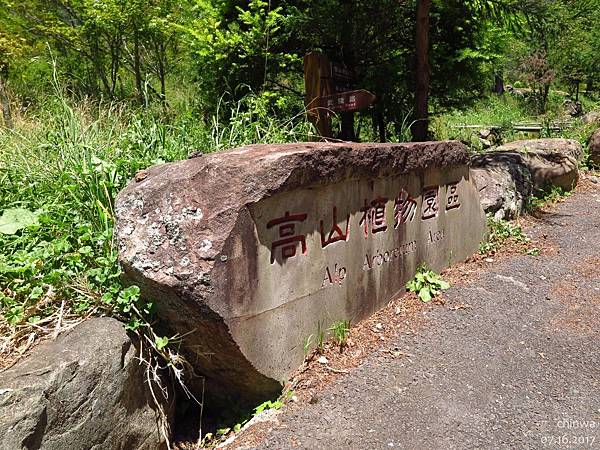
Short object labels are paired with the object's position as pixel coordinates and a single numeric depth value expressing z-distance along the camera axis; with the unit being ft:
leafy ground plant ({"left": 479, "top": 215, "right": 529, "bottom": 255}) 13.73
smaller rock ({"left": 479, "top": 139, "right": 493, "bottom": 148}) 33.90
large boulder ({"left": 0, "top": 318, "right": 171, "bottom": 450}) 5.53
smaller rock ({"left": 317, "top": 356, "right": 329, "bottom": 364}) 8.32
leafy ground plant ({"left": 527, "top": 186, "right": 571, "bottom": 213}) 17.69
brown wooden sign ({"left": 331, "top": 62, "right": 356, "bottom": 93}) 14.94
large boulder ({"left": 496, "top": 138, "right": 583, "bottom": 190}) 19.10
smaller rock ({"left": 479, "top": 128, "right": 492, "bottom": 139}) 39.25
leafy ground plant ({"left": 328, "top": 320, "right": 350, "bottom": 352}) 8.70
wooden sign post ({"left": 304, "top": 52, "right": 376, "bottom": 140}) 13.41
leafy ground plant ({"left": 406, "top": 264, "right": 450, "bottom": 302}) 10.82
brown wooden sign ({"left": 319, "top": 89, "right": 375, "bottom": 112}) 12.83
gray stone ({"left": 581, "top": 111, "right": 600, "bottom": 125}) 31.63
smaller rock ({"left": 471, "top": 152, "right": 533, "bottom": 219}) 15.51
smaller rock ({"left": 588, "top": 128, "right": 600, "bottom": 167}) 24.16
